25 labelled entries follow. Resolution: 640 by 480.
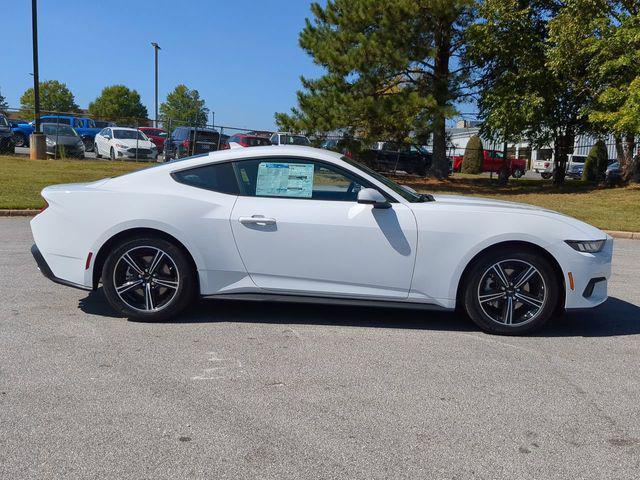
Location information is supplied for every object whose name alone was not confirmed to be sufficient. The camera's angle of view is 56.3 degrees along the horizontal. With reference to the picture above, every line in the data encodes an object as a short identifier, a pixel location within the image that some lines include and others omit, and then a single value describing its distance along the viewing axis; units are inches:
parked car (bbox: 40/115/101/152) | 1186.0
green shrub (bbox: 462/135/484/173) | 1538.0
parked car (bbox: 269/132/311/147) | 1037.2
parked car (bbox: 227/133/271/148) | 1048.0
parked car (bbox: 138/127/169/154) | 1306.5
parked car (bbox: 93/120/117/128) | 1336.1
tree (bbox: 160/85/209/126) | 3587.6
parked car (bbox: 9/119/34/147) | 1163.3
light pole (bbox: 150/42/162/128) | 1798.7
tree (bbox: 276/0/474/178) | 787.4
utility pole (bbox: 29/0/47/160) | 879.7
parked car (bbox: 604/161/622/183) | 964.2
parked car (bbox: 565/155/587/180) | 1536.5
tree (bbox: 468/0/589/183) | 833.5
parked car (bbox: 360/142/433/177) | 1088.8
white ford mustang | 187.9
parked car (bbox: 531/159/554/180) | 1540.4
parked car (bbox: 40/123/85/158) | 992.5
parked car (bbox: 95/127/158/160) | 1026.7
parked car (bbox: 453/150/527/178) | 1514.5
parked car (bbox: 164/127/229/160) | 1002.7
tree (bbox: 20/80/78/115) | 3595.0
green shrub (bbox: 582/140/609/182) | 1259.6
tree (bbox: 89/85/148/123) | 3695.9
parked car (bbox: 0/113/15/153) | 952.3
